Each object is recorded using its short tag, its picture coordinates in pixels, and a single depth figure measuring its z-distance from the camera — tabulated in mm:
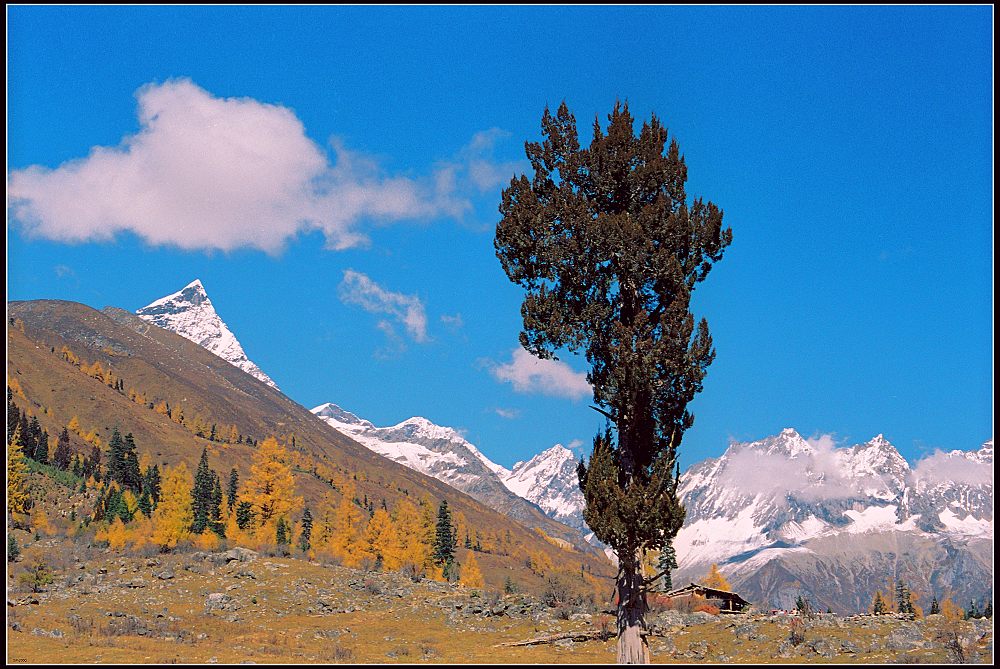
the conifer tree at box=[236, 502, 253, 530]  115506
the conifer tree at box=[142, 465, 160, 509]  172000
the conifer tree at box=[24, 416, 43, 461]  176625
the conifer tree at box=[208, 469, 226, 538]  116469
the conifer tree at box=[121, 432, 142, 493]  170062
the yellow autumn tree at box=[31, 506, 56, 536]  108912
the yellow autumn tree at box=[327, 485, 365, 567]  99612
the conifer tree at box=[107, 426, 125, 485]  170000
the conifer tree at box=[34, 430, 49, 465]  176850
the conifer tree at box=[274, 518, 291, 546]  104481
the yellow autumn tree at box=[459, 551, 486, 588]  121000
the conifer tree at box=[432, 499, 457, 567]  120125
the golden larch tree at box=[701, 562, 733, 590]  129913
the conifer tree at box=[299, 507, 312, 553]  117562
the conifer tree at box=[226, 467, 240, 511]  158875
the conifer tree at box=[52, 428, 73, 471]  184750
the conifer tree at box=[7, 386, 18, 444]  173000
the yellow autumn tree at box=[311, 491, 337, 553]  109775
